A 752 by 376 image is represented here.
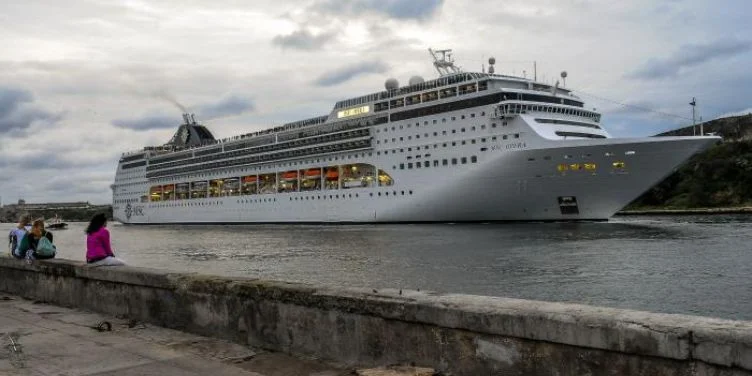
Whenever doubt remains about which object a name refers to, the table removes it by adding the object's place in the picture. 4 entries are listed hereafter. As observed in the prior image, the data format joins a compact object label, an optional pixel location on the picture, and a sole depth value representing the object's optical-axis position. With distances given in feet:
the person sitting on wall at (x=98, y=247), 32.45
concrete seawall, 12.41
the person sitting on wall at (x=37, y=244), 38.37
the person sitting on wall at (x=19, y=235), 41.50
